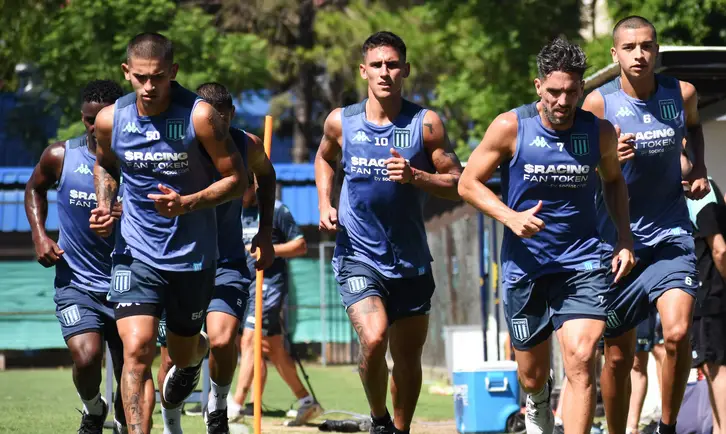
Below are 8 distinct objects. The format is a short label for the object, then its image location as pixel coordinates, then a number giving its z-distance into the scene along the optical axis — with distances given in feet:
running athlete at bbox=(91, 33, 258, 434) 50.42
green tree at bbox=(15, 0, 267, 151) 168.25
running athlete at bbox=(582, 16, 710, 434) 55.16
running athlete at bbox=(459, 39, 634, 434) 49.75
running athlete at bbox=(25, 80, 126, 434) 59.26
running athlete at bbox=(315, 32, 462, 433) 55.36
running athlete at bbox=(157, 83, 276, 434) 58.65
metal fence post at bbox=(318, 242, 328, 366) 160.66
